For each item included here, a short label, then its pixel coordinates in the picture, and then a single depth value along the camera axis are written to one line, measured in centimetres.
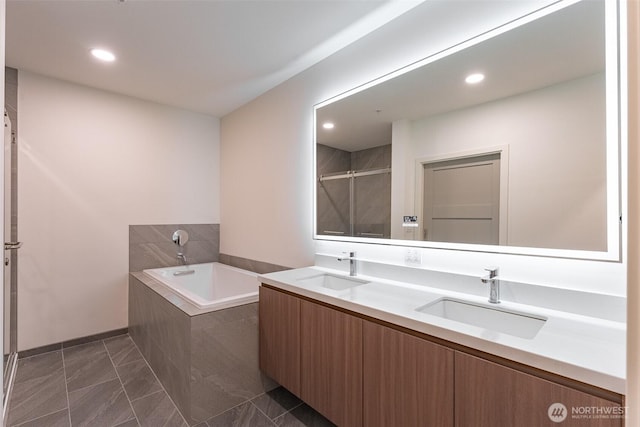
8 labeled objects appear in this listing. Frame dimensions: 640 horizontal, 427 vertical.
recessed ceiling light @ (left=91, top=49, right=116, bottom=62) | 222
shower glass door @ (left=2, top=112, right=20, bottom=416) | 210
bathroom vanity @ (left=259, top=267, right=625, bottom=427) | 85
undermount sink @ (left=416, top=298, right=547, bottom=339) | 124
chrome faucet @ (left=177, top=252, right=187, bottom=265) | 341
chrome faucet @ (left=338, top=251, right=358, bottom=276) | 204
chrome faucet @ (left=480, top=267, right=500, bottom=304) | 135
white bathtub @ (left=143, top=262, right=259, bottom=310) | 290
